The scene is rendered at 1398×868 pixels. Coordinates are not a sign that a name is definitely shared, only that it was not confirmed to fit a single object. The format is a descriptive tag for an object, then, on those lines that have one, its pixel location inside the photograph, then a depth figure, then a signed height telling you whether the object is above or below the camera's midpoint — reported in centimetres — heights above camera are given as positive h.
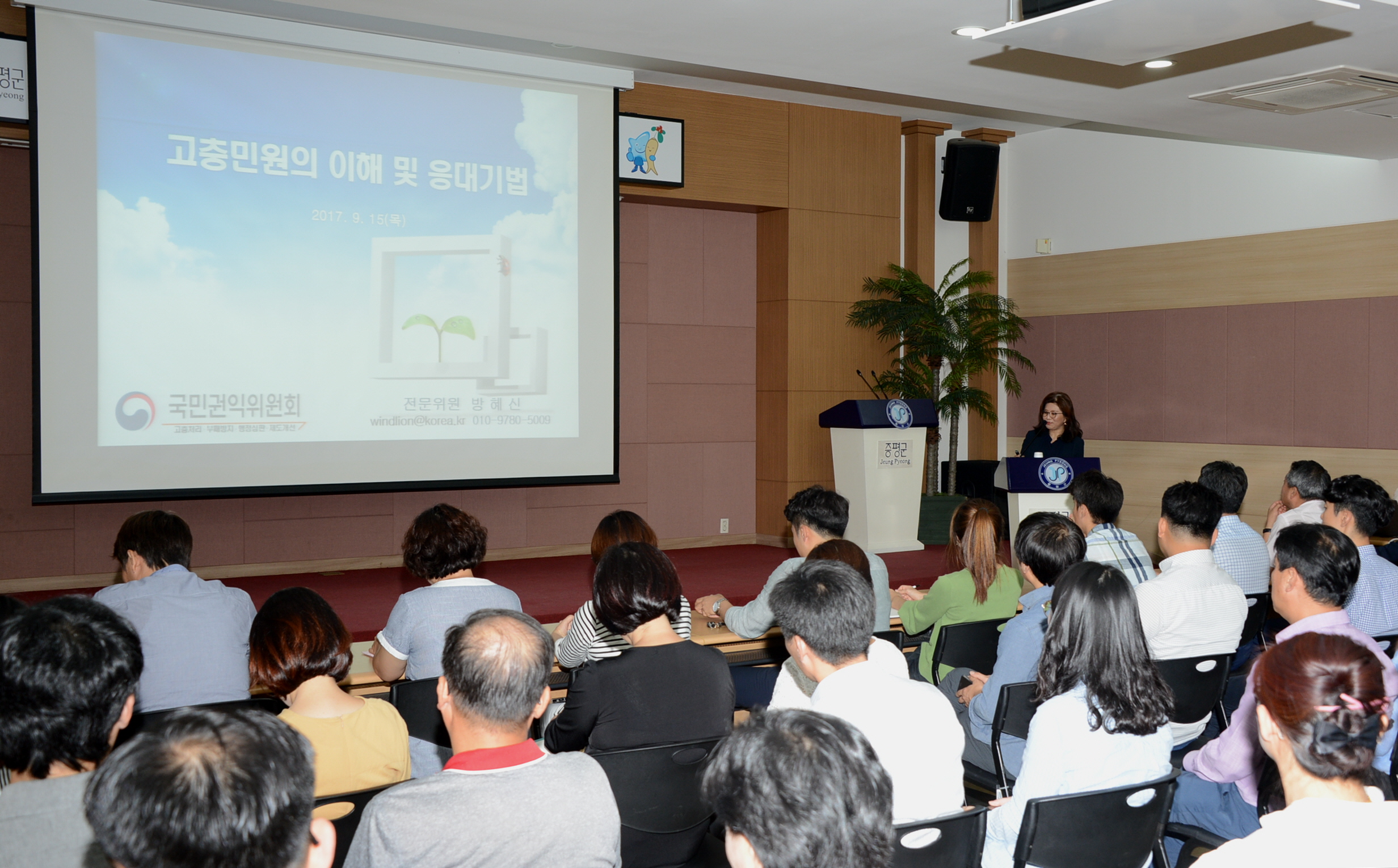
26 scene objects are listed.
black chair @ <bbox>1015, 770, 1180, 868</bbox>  211 -82
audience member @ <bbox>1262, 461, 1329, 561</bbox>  501 -38
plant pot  862 -88
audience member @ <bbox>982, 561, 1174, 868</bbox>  225 -62
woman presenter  751 -15
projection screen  593 +83
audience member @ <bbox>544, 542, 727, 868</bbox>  250 -70
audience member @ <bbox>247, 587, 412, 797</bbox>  228 -62
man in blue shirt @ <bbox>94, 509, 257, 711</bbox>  301 -63
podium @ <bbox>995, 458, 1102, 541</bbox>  677 -46
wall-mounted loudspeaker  926 +192
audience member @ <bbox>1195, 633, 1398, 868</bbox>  152 -50
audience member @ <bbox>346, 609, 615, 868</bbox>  163 -59
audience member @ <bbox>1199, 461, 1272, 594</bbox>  451 -60
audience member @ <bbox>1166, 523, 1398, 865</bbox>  254 -54
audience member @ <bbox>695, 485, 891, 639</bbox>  365 -46
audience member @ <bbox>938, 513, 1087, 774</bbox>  300 -63
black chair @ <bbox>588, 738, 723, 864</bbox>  228 -81
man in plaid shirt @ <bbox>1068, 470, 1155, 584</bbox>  415 -46
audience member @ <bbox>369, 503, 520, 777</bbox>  307 -56
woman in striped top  315 -67
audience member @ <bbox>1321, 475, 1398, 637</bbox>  424 -38
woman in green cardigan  368 -60
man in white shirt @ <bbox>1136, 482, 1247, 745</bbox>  337 -61
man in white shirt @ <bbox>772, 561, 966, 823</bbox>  210 -56
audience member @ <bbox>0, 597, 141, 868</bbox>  159 -47
